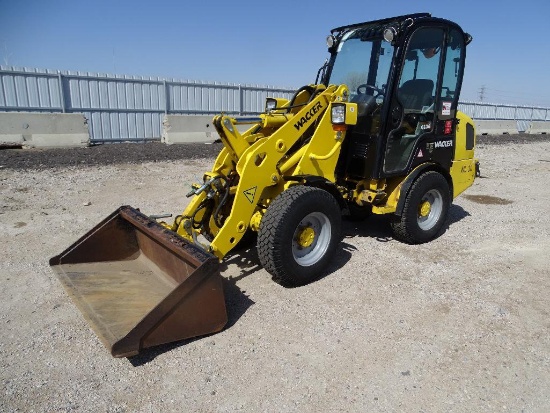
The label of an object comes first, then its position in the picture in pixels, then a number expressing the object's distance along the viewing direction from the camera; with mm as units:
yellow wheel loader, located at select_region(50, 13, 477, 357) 3139
